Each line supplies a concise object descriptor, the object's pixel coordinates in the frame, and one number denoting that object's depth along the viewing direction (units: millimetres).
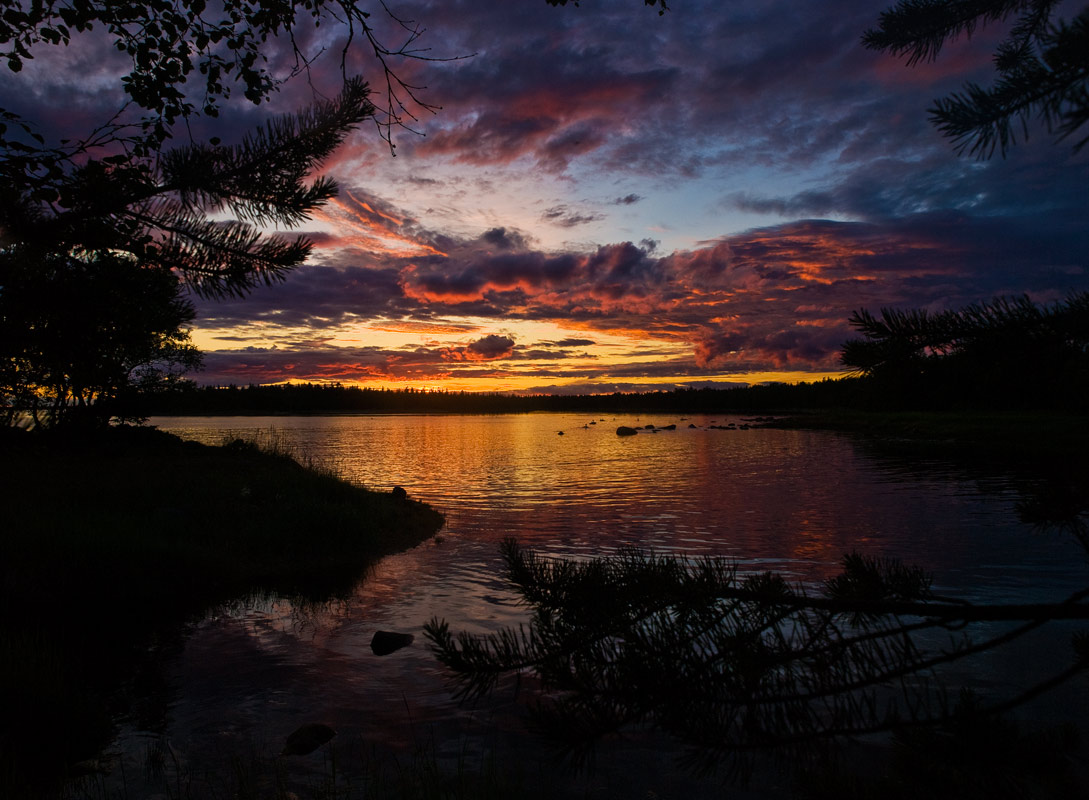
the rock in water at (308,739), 6215
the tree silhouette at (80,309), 3658
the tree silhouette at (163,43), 3830
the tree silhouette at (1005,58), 2012
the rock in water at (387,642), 9133
